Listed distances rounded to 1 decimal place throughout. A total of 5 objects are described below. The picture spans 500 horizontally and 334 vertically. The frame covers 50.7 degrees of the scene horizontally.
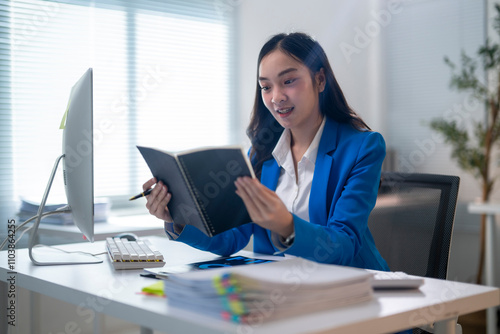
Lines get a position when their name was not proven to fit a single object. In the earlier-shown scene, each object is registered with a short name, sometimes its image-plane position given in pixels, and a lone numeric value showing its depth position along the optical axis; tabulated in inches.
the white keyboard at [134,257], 51.8
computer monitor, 50.9
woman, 53.0
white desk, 31.1
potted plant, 128.0
